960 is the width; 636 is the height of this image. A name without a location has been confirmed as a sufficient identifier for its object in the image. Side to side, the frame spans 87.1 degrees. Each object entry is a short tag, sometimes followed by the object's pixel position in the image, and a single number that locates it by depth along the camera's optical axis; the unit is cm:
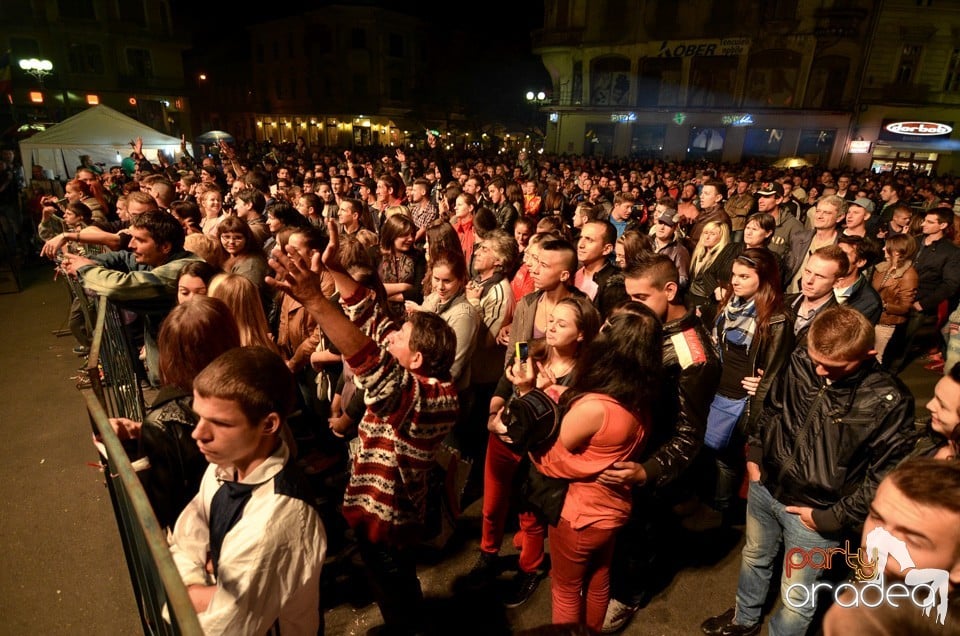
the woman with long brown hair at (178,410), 210
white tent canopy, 1507
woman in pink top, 235
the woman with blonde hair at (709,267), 532
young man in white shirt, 167
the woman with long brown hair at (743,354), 347
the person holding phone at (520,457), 283
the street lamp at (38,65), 2053
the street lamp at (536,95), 2944
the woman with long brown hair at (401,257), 513
